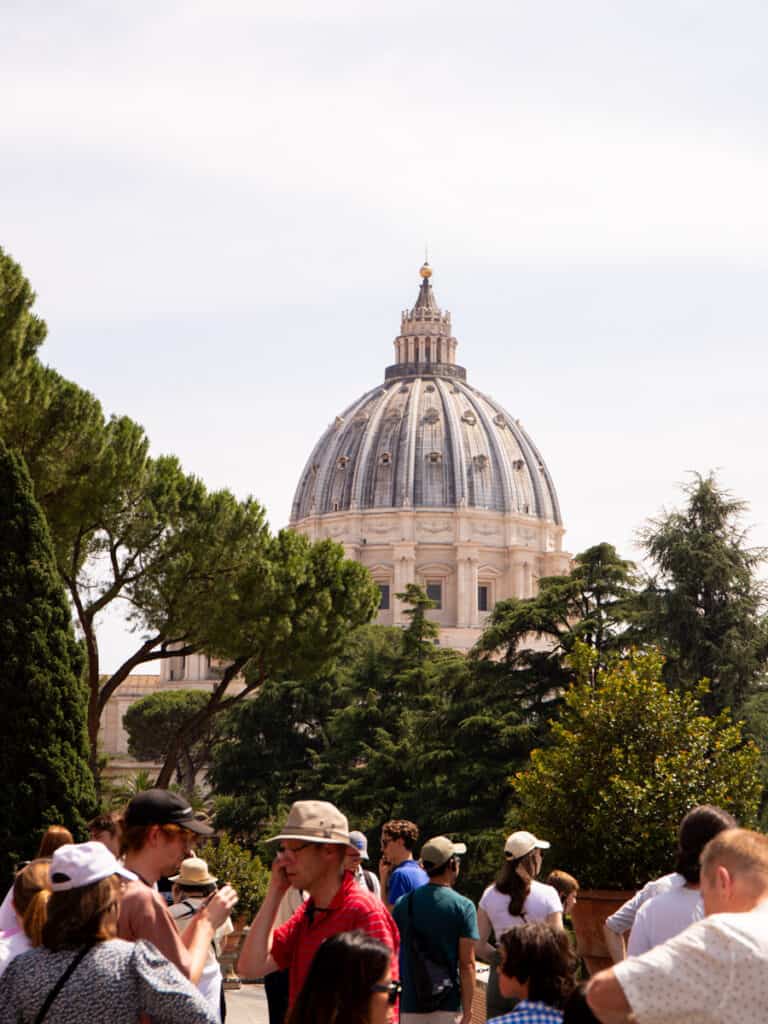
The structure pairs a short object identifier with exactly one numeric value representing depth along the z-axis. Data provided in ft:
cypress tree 44.86
